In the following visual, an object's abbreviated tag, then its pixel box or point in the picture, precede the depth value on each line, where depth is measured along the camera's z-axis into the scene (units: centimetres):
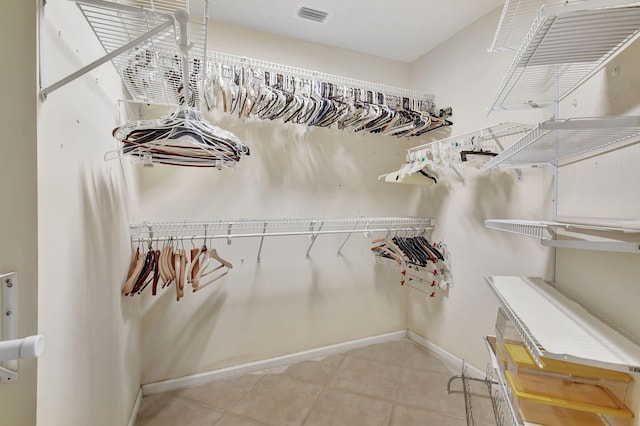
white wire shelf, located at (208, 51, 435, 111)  190
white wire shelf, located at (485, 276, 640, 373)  80
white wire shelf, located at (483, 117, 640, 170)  85
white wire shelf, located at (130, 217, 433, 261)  180
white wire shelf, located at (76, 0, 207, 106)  94
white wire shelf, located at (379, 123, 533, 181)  175
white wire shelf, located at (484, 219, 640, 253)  85
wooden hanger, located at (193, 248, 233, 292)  168
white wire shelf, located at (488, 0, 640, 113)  83
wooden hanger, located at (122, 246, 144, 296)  147
